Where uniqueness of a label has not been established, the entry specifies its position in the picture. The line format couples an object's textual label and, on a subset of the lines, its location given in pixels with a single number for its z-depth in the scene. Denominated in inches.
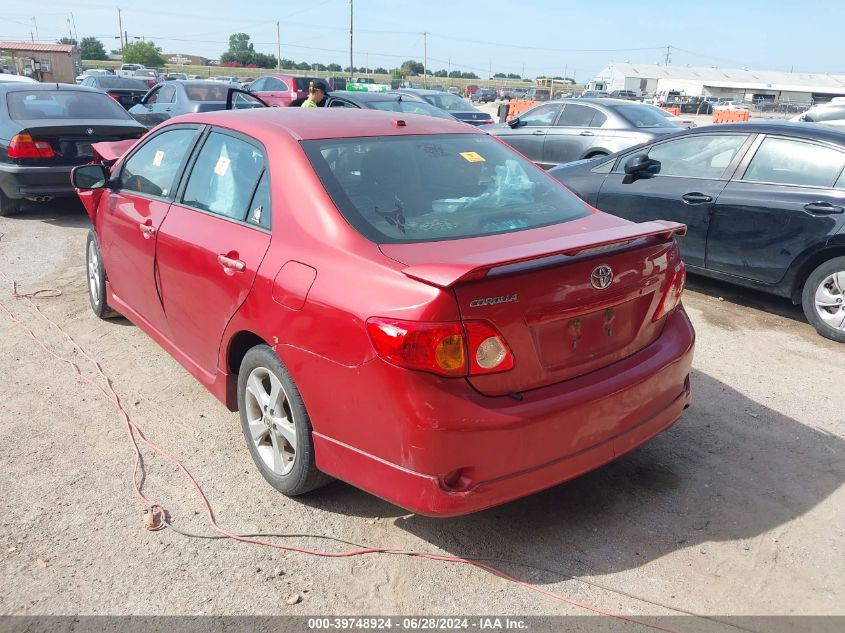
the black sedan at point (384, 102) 472.7
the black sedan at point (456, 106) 616.7
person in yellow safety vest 389.7
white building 3385.8
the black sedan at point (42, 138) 324.5
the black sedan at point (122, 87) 803.3
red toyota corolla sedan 98.3
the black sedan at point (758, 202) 209.8
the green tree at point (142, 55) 3914.9
